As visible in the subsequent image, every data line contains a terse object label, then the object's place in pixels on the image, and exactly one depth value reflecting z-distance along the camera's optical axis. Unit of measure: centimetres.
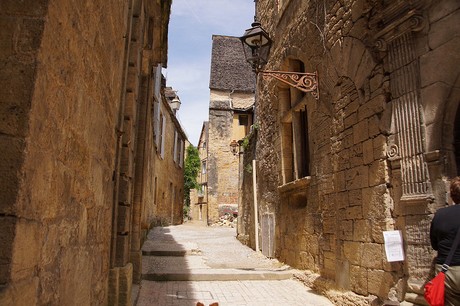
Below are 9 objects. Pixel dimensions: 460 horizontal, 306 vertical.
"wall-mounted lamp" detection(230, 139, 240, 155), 1293
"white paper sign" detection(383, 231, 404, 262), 349
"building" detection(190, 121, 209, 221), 2802
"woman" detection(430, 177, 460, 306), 254
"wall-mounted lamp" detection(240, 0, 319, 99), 541
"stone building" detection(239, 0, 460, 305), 326
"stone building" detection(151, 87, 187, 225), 1241
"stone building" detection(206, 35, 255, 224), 2231
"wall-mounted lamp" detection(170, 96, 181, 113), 1898
